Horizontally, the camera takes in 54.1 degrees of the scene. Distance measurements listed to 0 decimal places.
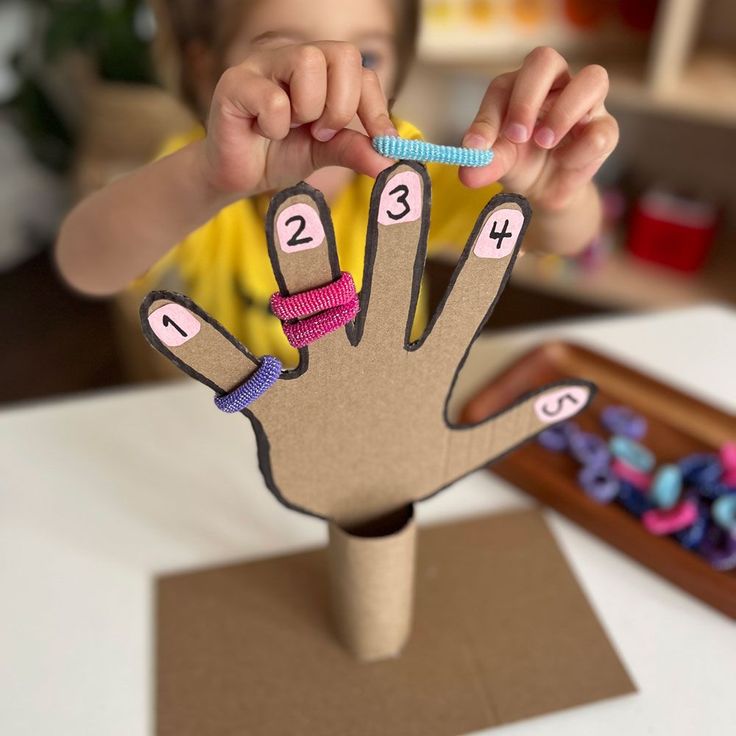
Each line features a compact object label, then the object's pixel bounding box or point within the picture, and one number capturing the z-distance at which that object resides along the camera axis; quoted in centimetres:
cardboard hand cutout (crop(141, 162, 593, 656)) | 33
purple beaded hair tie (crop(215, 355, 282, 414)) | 36
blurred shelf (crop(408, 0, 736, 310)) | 118
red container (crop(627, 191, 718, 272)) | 140
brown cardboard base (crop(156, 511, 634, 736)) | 47
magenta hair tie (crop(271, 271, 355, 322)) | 34
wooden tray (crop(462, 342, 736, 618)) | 54
